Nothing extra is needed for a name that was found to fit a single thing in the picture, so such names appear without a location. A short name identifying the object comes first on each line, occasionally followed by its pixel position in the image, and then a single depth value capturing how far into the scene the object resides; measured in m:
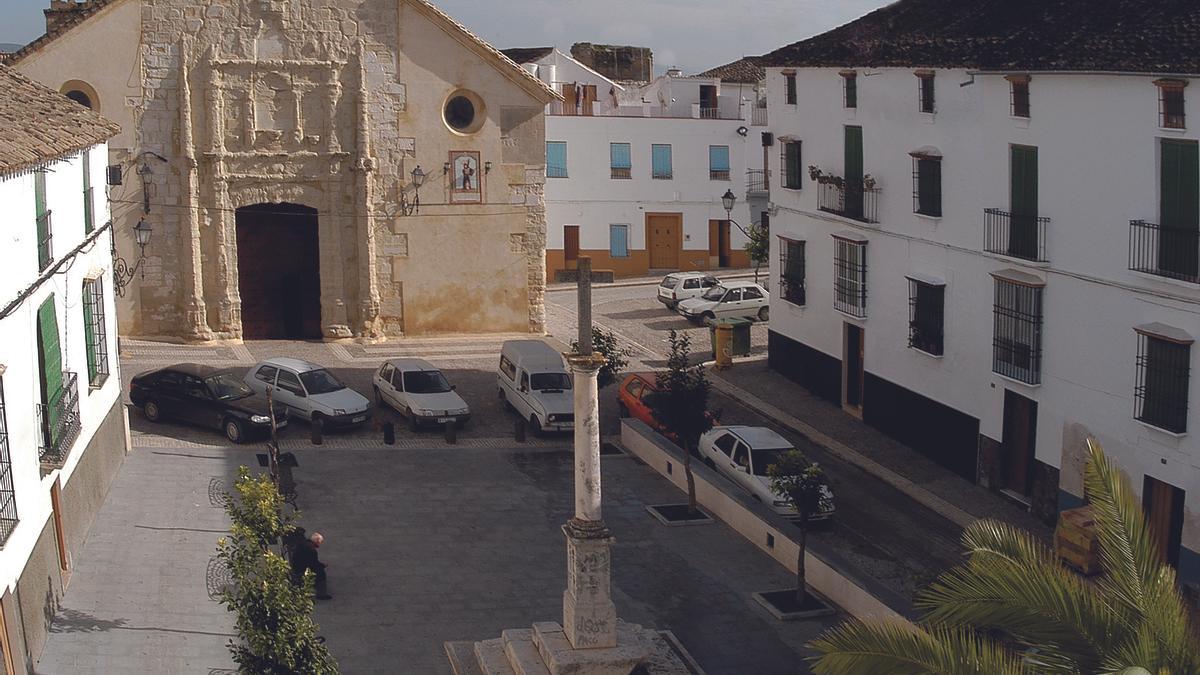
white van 31.50
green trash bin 38.97
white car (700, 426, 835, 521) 26.81
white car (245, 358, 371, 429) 30.92
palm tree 11.30
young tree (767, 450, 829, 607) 22.41
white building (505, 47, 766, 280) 53.25
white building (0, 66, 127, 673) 18.09
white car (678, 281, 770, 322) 43.94
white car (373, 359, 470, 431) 31.53
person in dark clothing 21.34
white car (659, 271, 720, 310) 46.16
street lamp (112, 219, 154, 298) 37.16
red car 32.38
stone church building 36.88
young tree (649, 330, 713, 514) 26.89
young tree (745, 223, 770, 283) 51.28
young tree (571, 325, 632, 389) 32.03
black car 30.00
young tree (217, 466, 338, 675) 15.41
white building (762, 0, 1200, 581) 23.89
